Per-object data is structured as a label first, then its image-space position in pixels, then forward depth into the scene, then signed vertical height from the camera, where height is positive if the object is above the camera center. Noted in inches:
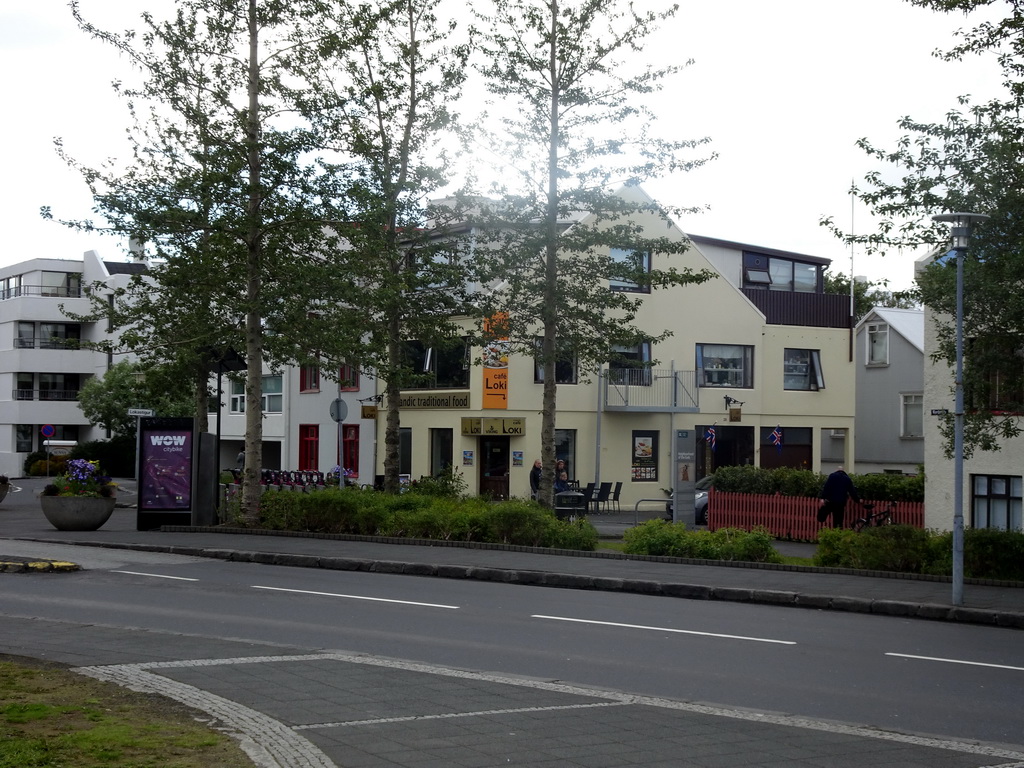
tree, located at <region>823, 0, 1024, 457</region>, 657.6 +111.1
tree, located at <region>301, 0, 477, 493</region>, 1034.1 +186.3
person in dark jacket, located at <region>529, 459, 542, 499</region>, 1418.6 -51.5
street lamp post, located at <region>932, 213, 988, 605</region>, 594.5 +19.1
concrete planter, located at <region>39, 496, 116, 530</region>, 1080.2 -70.9
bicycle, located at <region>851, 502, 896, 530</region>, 1013.8 -65.6
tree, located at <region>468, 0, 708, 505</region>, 1026.1 +198.2
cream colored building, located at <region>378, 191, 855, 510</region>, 1637.6 +48.8
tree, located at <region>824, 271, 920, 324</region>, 2834.6 +340.8
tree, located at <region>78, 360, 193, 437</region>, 2474.9 +56.1
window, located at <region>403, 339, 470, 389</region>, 1648.6 +89.8
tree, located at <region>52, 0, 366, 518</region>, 1003.3 +195.9
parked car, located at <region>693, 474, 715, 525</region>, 1305.4 -75.3
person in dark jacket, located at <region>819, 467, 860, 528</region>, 1057.5 -47.3
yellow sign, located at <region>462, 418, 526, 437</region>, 1611.7 +8.4
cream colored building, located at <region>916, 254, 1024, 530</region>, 954.7 -30.7
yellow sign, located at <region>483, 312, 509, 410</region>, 1601.9 +60.3
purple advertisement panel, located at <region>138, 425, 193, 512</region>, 1074.7 -34.1
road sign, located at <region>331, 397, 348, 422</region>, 1366.9 +23.9
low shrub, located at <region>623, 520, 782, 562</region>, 787.4 -69.4
